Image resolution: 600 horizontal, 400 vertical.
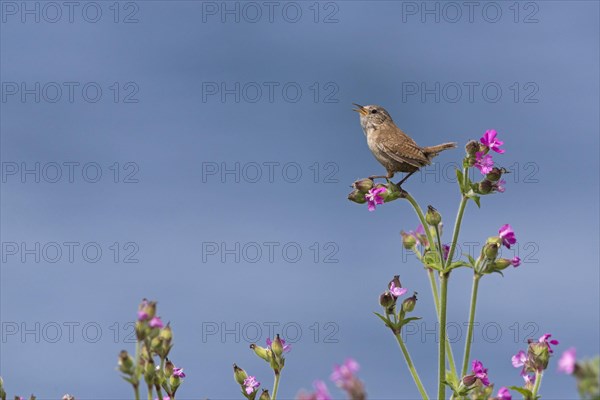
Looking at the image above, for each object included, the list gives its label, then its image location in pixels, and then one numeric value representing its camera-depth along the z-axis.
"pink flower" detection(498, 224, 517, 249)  11.91
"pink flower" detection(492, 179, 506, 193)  11.83
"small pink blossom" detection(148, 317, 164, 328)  8.16
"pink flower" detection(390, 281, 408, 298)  11.75
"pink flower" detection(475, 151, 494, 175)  11.91
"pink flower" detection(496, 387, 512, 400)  9.75
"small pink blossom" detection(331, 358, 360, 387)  4.78
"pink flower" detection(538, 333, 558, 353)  11.09
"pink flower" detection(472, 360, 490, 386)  10.55
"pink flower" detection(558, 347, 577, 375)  4.50
